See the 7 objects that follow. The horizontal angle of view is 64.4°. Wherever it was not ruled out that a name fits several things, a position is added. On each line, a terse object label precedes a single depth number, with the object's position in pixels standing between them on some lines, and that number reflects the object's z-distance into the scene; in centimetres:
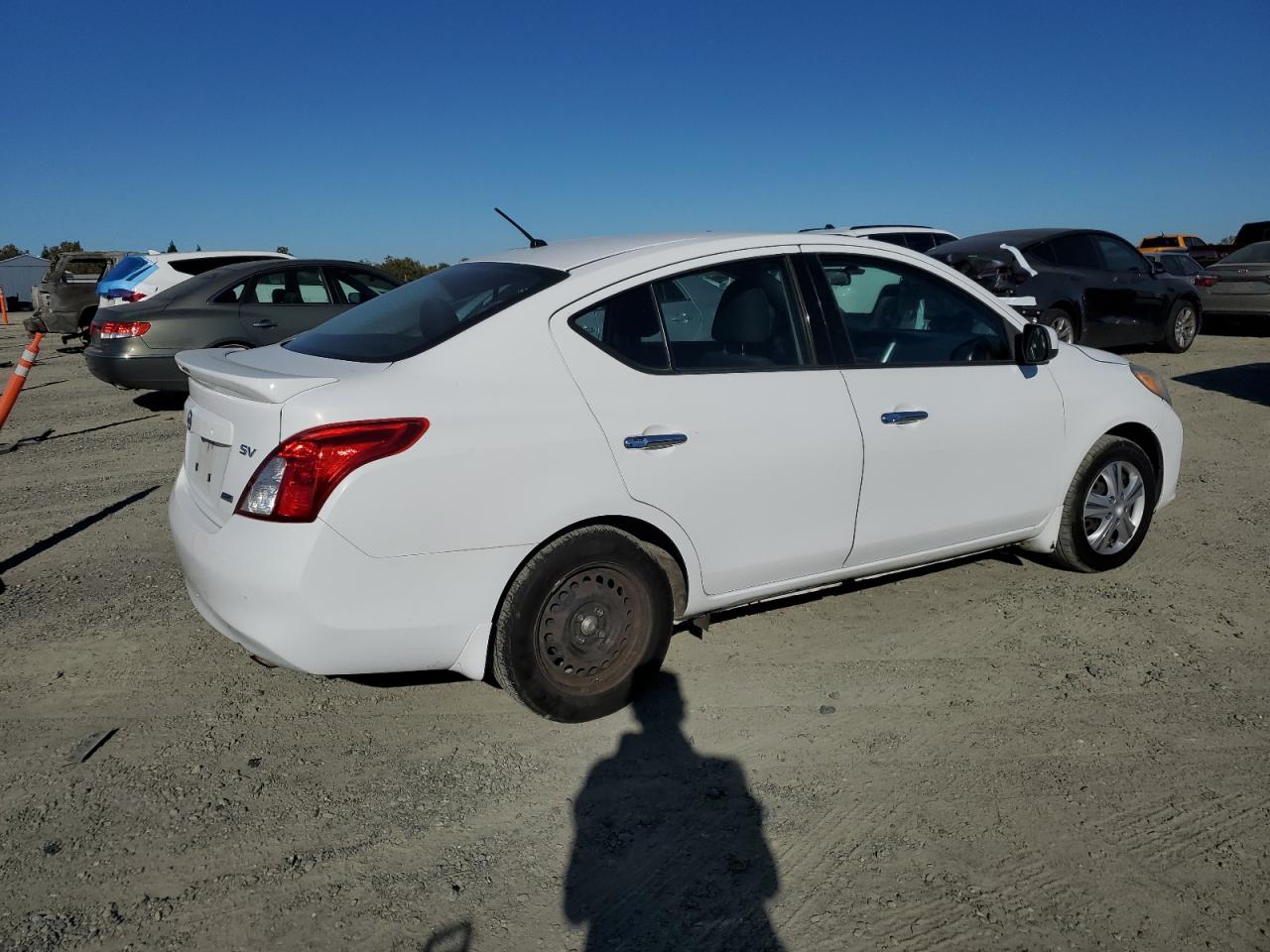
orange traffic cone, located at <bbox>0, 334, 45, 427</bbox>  575
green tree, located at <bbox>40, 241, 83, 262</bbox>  4312
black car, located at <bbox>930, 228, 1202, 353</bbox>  1152
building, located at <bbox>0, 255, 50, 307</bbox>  3097
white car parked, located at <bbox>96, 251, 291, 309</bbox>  1146
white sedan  308
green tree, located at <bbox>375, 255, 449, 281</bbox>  3648
